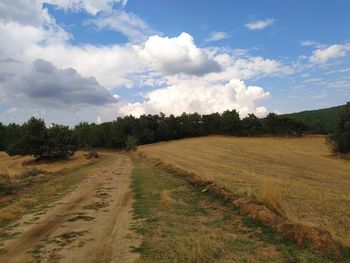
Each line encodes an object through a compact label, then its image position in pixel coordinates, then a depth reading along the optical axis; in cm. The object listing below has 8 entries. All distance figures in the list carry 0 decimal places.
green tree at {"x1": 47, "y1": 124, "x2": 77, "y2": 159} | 6075
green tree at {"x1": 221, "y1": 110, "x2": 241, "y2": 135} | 9800
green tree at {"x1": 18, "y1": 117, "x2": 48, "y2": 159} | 6072
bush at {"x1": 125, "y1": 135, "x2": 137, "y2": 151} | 9170
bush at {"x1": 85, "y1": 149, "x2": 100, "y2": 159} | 6757
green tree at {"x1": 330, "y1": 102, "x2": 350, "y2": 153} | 4597
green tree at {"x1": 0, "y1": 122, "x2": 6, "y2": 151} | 11650
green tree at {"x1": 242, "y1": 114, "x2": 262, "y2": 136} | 9494
